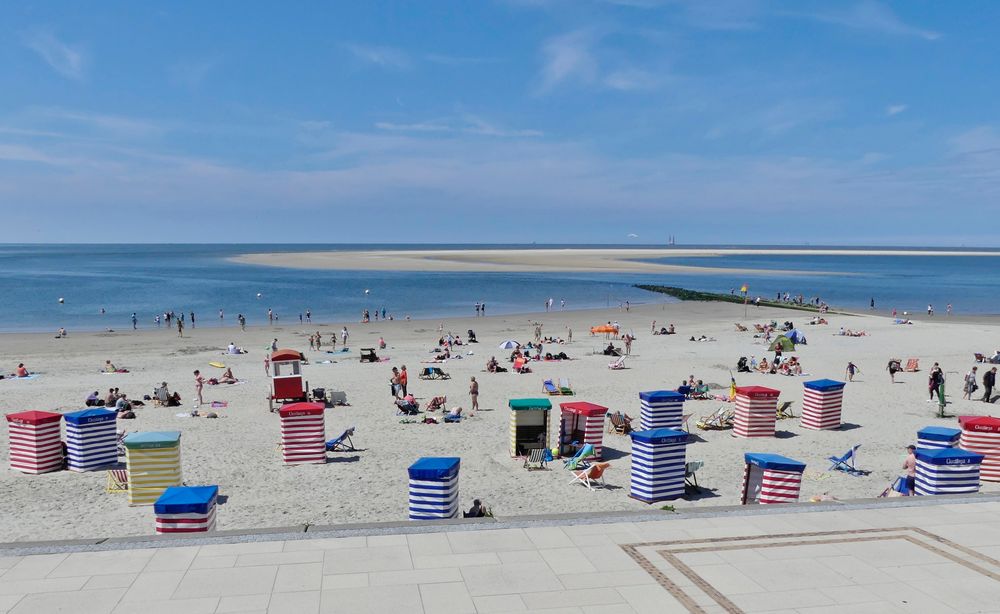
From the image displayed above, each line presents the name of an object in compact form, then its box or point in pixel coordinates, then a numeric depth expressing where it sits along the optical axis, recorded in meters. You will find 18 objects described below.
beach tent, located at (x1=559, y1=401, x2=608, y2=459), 15.80
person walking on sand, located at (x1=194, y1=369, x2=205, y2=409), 21.58
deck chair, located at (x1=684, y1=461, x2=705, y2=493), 13.38
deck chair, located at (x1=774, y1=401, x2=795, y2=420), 20.16
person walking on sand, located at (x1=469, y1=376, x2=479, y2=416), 20.59
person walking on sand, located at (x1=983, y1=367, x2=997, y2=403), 21.94
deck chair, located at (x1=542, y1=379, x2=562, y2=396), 23.39
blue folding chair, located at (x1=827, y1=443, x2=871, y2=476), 14.81
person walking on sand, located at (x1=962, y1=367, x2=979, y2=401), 22.53
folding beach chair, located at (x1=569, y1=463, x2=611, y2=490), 13.81
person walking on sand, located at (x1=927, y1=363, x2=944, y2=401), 21.16
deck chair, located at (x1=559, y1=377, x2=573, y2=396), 23.45
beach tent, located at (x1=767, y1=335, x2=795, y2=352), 30.56
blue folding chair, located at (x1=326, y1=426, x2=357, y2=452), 16.31
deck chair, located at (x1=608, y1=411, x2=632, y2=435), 18.31
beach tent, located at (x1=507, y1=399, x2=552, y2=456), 16.05
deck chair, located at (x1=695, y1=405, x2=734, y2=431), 18.80
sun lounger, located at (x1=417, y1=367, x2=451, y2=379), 26.39
